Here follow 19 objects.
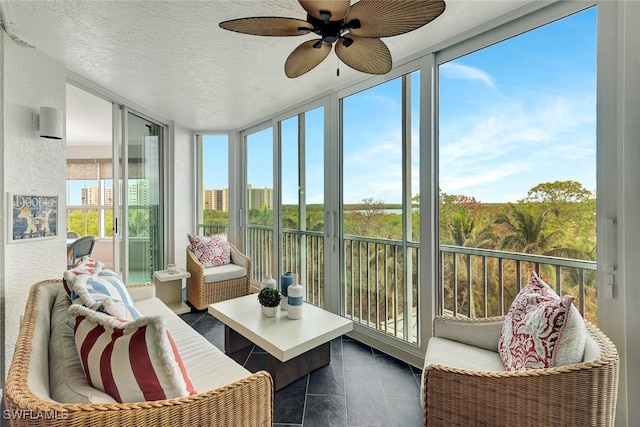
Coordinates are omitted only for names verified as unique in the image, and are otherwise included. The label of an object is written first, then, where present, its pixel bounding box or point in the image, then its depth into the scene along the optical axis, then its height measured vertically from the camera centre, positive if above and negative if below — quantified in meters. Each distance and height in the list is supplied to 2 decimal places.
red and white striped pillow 0.87 -0.48
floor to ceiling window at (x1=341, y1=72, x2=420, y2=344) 2.39 +0.03
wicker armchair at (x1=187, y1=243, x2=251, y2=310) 3.27 -0.91
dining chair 3.21 -0.44
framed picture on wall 1.93 -0.04
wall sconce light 2.03 +0.67
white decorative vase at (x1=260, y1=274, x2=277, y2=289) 2.25 -0.59
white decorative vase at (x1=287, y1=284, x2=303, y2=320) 2.06 -0.68
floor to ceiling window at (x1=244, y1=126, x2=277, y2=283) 3.91 +0.14
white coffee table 1.74 -0.82
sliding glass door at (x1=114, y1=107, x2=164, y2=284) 3.27 +0.18
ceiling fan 1.12 +0.85
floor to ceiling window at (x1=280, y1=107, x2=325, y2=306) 3.15 +0.15
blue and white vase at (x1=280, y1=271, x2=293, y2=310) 2.23 -0.59
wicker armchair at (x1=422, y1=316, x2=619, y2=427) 1.05 -0.76
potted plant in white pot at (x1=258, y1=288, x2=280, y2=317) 2.09 -0.69
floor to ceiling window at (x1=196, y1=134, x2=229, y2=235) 4.45 +0.48
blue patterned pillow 1.14 -0.39
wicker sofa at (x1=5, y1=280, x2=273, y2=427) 0.72 -0.57
